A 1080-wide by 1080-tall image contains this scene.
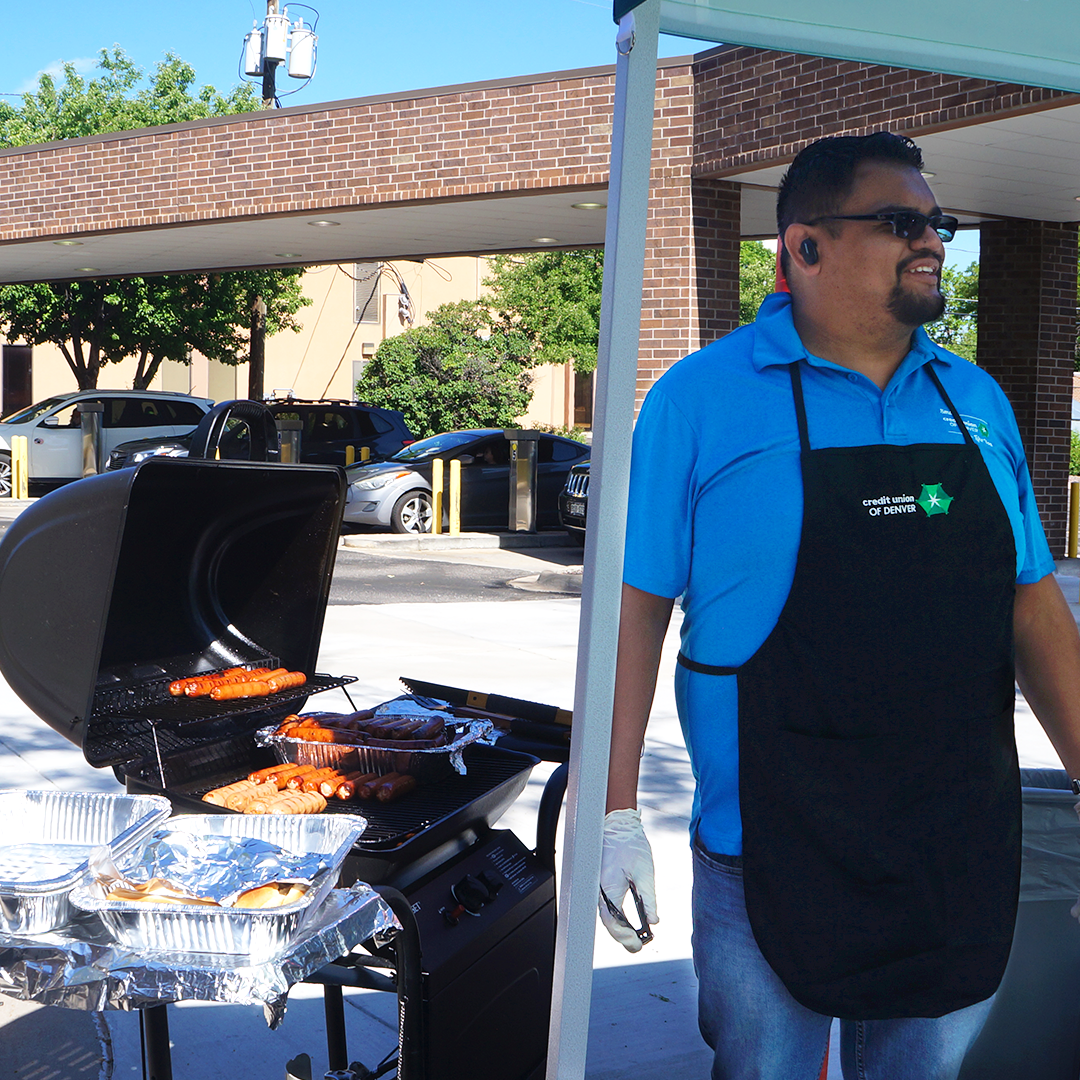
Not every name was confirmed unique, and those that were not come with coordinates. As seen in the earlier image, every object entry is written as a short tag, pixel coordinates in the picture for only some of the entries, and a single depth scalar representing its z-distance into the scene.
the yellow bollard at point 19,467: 17.98
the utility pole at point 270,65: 29.55
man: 1.83
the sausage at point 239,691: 2.88
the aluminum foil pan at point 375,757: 2.82
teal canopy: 2.08
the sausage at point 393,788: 2.71
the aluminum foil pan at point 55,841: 1.88
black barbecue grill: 2.41
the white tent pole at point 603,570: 1.82
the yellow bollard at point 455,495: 15.86
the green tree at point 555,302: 30.25
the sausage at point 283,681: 2.98
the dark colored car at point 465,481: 15.76
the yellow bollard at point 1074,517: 14.59
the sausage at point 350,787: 2.72
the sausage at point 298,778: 2.74
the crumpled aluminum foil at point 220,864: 1.98
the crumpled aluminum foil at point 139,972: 1.78
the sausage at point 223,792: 2.65
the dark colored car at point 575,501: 14.51
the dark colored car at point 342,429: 19.30
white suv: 18.89
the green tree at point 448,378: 28.17
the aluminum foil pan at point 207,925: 1.85
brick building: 9.86
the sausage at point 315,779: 2.73
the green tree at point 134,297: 26.14
